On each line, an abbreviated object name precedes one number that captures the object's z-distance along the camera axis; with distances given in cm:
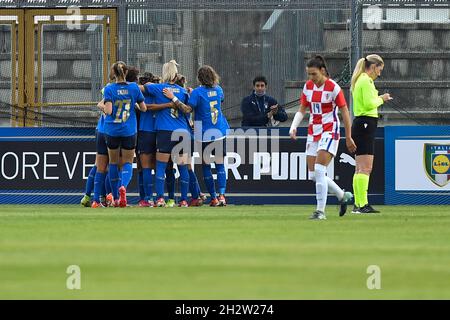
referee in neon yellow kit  1680
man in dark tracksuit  2083
